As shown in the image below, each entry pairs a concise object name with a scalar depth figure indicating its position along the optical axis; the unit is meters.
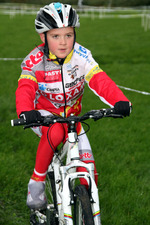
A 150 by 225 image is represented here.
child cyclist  5.30
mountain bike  4.33
